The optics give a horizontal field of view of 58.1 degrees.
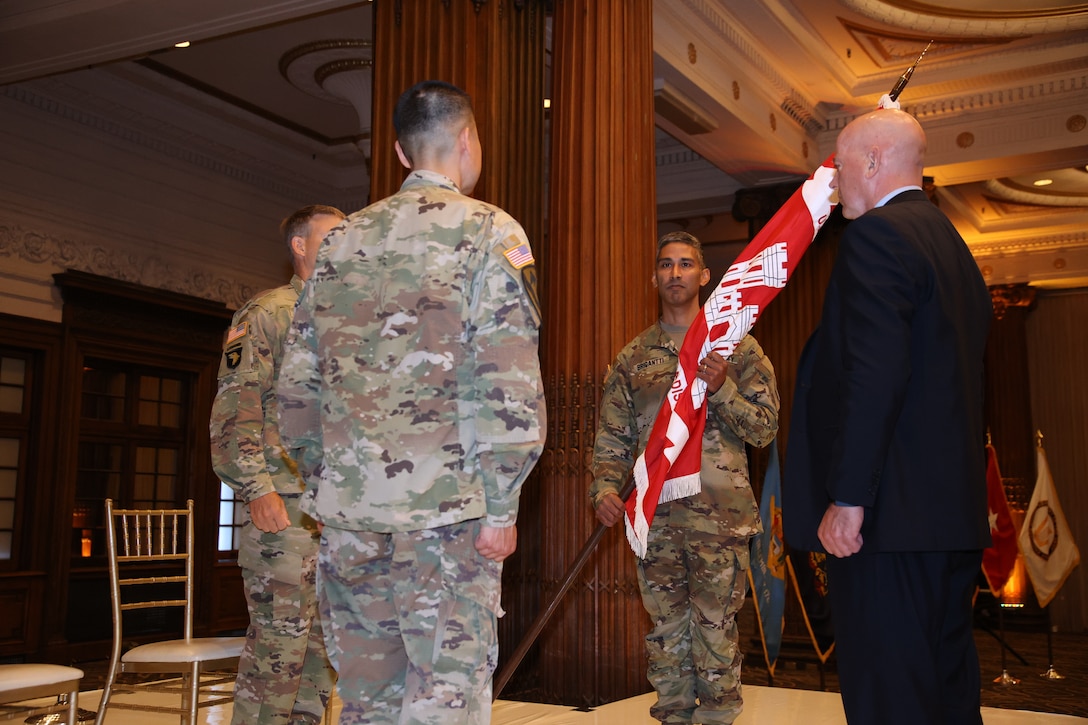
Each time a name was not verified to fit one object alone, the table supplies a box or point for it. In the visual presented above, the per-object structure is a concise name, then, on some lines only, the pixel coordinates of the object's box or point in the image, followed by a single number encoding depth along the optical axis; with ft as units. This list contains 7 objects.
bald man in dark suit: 6.55
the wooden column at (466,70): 14.90
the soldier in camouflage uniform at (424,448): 5.91
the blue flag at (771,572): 18.61
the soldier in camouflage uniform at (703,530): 9.99
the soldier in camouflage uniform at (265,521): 9.02
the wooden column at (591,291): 14.38
